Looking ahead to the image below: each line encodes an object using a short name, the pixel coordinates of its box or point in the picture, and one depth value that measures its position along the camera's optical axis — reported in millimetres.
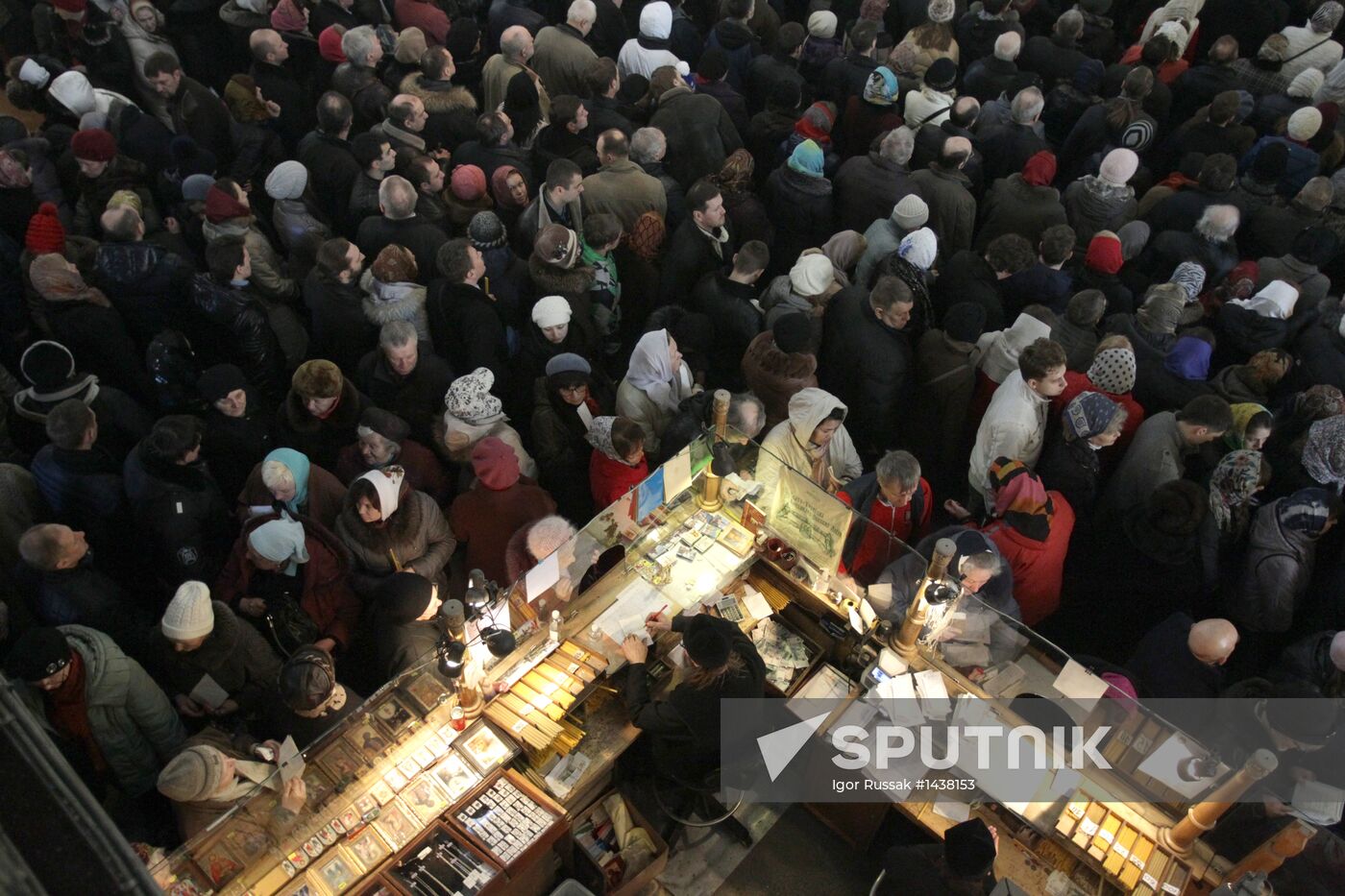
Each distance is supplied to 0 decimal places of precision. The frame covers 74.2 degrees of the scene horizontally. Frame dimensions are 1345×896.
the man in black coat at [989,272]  6438
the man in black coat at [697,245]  6742
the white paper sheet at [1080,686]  4227
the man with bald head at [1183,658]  4395
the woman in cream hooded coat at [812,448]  5191
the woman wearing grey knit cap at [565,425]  5645
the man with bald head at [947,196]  7262
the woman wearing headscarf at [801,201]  7238
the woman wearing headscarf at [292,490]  4969
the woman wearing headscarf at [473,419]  5484
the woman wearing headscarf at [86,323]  5965
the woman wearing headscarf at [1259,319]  6473
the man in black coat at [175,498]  4980
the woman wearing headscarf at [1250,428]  5516
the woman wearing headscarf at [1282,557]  5062
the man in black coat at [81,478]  5043
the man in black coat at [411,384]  5973
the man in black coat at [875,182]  7305
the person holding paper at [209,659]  4320
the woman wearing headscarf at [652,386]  5777
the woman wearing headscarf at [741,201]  7242
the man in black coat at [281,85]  8258
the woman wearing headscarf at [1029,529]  4930
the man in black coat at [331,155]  7480
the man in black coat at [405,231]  6609
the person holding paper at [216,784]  3721
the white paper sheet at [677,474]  5047
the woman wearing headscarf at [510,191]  7047
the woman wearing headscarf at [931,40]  8961
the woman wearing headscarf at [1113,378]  5668
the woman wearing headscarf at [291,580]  4824
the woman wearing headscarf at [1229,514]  5277
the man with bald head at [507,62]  8203
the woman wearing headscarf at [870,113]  8172
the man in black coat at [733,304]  6465
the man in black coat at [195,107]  7938
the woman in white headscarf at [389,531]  4934
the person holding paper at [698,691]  4188
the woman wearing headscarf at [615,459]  5195
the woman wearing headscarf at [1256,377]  5934
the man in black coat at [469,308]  6004
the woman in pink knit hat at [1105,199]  7246
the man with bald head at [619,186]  7082
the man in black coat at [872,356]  6039
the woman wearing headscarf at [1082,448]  5332
